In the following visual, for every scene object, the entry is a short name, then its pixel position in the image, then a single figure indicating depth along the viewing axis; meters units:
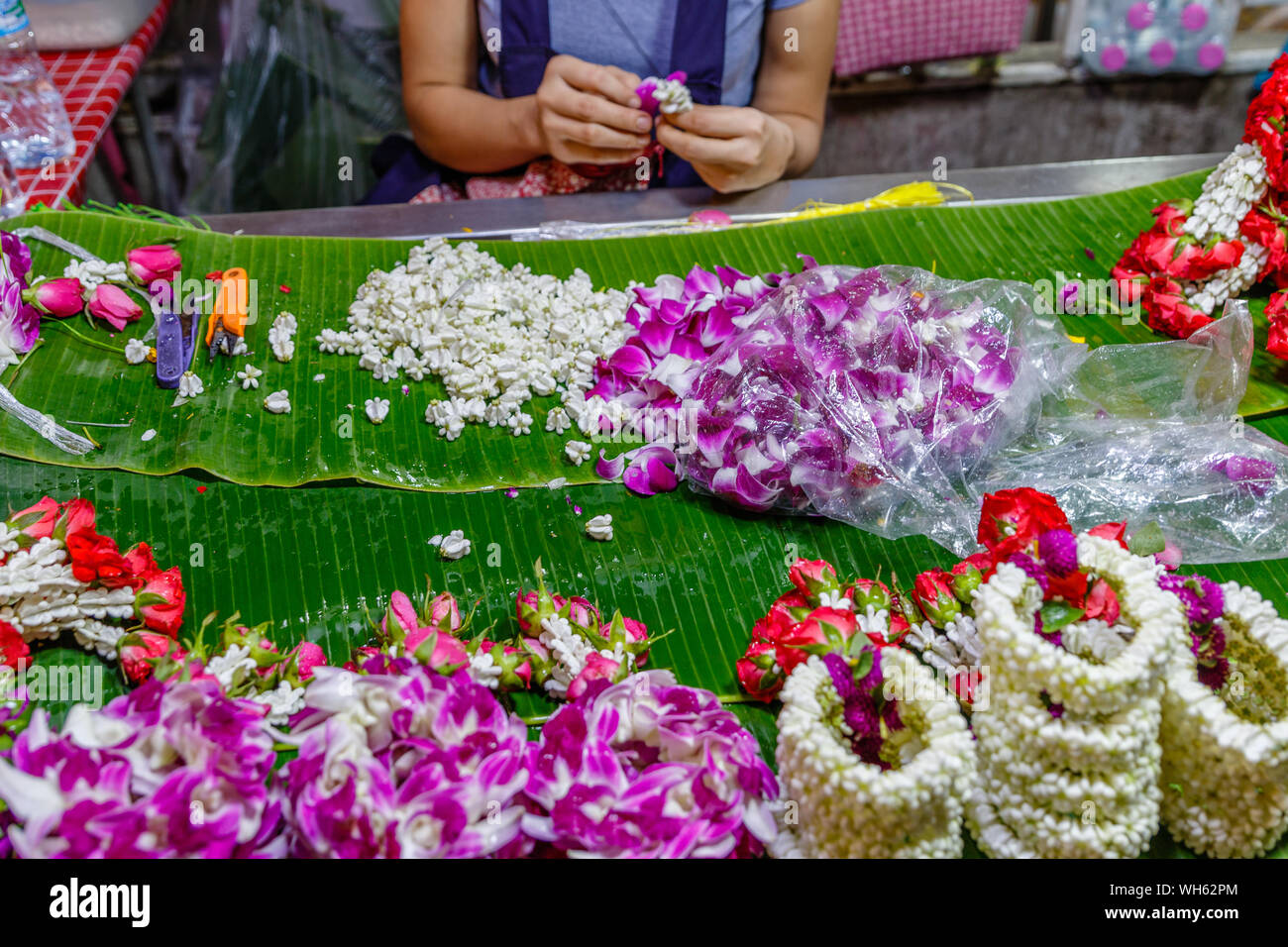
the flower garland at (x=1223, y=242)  1.02
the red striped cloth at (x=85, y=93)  1.25
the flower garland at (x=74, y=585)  0.86
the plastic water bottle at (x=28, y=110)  1.28
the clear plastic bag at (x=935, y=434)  0.93
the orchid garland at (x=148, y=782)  0.66
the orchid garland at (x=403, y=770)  0.67
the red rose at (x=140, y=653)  0.85
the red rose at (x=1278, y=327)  0.99
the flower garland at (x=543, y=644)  0.85
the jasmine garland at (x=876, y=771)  0.66
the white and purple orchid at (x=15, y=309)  1.00
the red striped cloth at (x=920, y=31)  1.70
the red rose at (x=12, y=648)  0.85
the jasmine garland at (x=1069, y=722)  0.67
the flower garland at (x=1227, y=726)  0.70
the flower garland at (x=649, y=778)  0.70
